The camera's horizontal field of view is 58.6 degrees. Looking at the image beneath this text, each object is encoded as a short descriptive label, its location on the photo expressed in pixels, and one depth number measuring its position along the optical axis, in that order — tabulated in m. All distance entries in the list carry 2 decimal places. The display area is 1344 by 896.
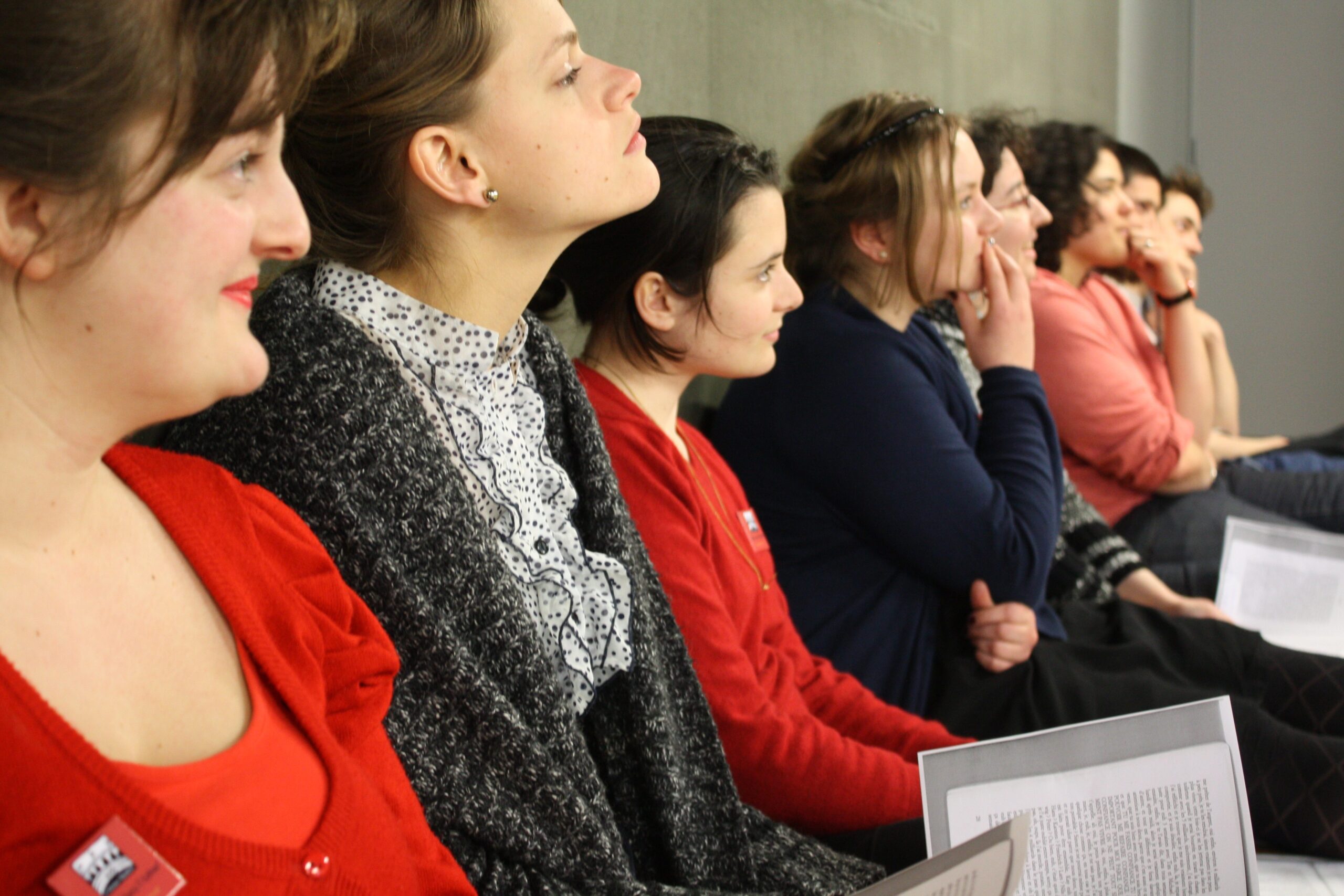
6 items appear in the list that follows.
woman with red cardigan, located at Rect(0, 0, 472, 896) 0.62
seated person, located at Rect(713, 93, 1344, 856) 1.75
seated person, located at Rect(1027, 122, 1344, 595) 2.62
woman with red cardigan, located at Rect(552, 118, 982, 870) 1.36
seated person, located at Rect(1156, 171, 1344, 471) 3.26
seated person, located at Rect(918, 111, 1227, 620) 2.24
